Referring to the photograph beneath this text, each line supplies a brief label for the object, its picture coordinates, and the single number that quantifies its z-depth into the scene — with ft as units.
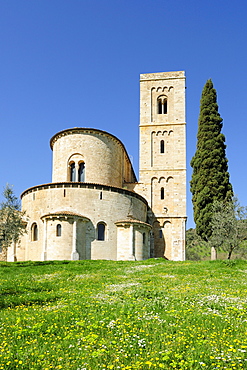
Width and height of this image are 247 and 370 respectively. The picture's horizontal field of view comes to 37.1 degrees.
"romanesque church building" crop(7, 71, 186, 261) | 110.22
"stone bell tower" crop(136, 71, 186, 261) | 145.79
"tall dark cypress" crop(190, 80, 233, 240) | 135.85
